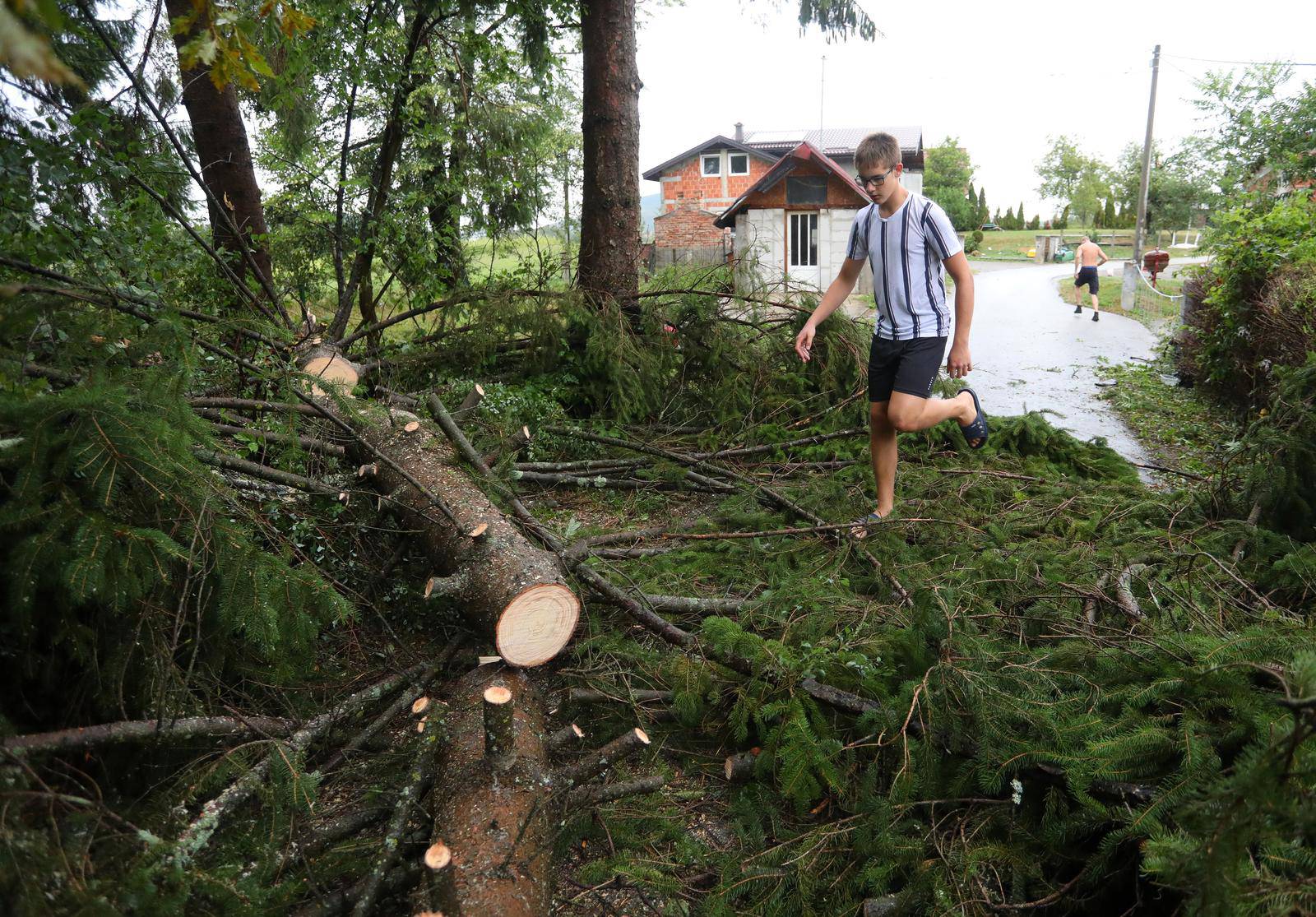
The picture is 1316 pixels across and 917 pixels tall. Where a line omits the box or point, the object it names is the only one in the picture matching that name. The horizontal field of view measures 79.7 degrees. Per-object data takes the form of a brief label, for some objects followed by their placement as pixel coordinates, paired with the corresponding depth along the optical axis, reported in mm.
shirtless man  16016
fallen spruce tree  1968
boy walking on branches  4160
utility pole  23488
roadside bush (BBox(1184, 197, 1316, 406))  6223
